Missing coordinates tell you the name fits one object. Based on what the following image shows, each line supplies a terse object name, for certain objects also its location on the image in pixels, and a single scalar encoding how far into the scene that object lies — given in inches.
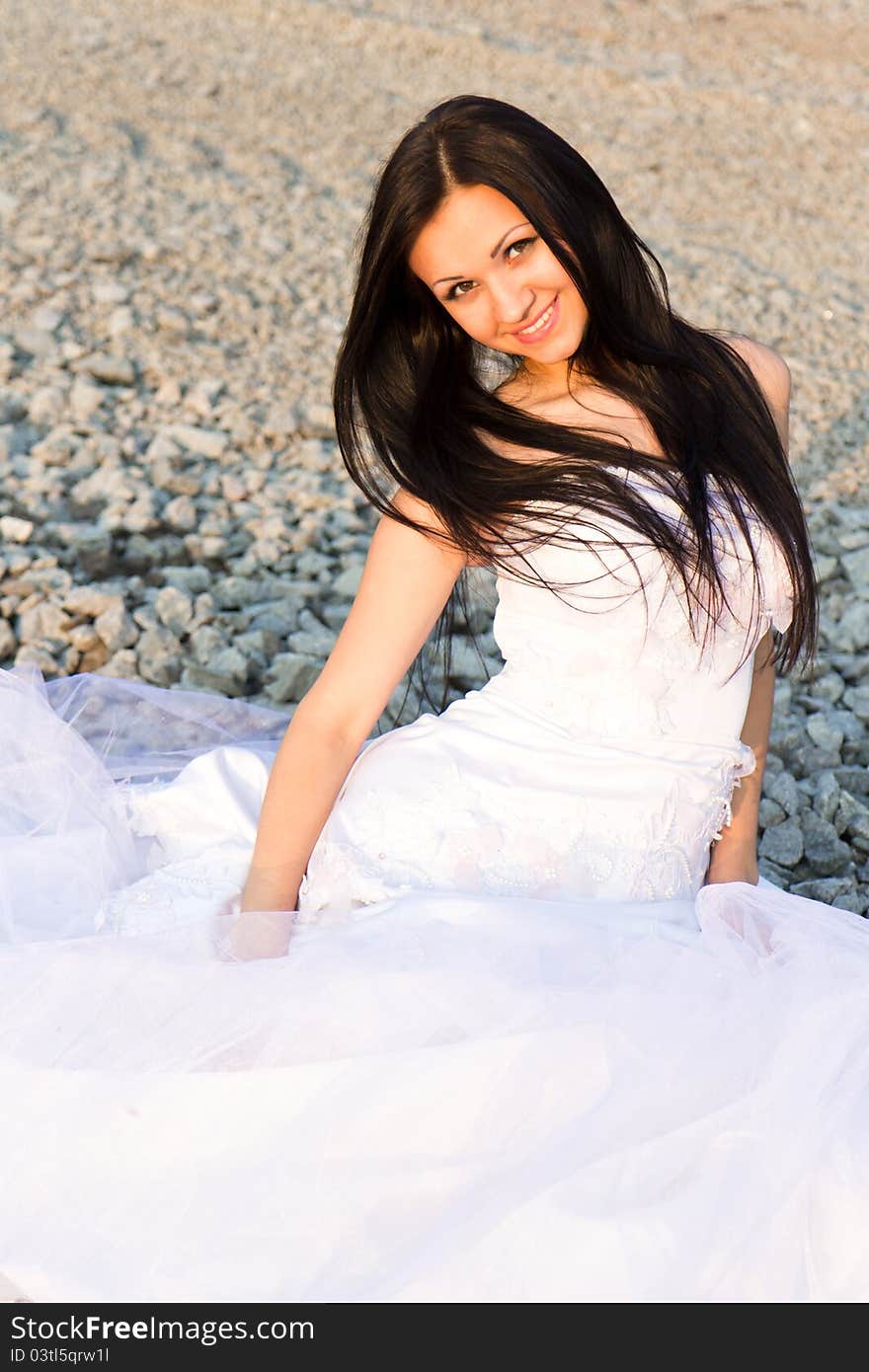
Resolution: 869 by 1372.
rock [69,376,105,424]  191.8
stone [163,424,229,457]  189.2
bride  63.8
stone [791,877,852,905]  123.9
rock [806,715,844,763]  143.8
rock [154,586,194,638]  155.5
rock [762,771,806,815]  134.6
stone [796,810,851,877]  129.8
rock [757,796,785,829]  133.0
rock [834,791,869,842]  132.3
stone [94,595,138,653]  150.3
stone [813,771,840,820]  134.3
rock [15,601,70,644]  150.6
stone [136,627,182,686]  148.3
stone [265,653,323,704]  145.7
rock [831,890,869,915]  123.7
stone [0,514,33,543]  164.7
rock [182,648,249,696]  146.9
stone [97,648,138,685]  147.8
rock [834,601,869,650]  162.2
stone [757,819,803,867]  129.3
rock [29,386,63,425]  190.9
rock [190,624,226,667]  151.3
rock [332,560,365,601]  165.0
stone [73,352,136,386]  199.9
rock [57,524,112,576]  163.6
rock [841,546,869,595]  172.1
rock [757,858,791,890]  127.6
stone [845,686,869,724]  151.3
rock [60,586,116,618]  154.5
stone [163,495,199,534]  173.3
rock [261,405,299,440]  195.9
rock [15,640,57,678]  146.1
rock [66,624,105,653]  149.9
